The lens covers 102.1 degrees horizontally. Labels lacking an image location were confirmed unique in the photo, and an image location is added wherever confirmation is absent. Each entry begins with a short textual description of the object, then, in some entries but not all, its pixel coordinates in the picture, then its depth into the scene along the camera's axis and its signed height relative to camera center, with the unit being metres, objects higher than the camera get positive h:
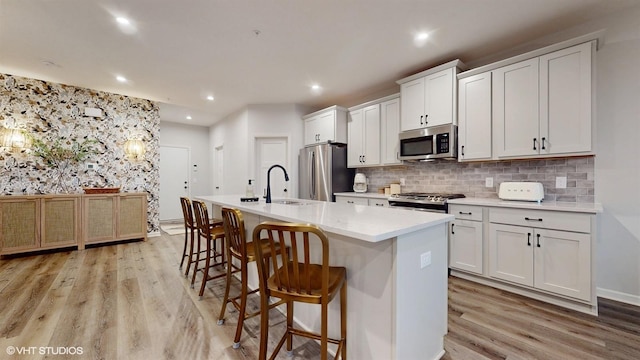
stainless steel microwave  3.16 +0.47
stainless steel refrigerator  4.47 +0.13
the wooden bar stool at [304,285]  1.24 -0.57
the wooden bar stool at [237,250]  1.76 -0.53
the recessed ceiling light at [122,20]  2.46 +1.53
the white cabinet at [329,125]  4.54 +0.98
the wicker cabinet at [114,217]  4.25 -0.64
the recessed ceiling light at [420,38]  2.71 +1.52
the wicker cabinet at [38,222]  3.69 -0.65
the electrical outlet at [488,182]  3.16 -0.04
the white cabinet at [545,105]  2.34 +0.73
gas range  3.00 -0.27
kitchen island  1.35 -0.57
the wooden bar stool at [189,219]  3.02 -0.49
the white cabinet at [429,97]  3.15 +1.06
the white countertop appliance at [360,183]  4.52 -0.07
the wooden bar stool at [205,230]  2.52 -0.56
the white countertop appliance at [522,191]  2.57 -0.12
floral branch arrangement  4.13 +0.47
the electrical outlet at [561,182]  2.66 -0.03
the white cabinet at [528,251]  2.19 -0.70
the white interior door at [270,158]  5.25 +0.44
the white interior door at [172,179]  6.74 +0.01
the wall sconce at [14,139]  3.89 +0.62
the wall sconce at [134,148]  4.89 +0.59
